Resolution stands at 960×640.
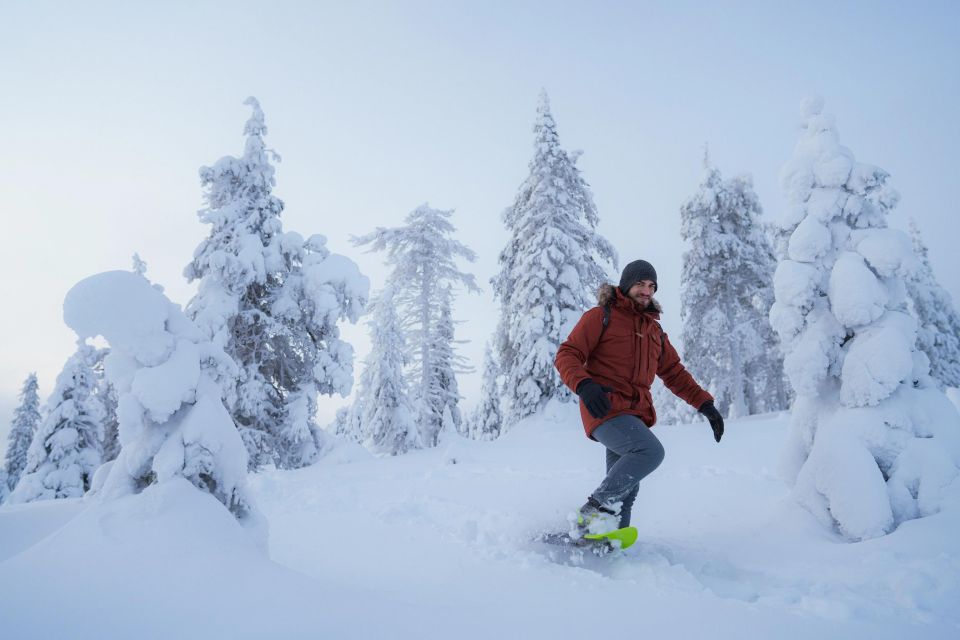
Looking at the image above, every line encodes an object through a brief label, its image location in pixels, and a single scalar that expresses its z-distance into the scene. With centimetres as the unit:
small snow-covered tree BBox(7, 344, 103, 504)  1759
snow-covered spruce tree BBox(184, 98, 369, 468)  1413
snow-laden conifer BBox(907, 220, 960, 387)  1959
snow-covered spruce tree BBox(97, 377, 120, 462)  2030
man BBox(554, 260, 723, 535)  354
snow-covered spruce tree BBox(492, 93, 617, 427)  1645
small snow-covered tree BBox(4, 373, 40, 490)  2691
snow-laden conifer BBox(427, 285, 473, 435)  2293
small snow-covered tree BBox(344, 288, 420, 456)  2123
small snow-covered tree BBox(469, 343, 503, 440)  3241
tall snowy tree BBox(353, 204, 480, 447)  2094
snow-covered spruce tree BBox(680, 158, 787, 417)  2027
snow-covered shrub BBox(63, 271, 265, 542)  348
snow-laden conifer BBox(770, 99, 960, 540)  405
